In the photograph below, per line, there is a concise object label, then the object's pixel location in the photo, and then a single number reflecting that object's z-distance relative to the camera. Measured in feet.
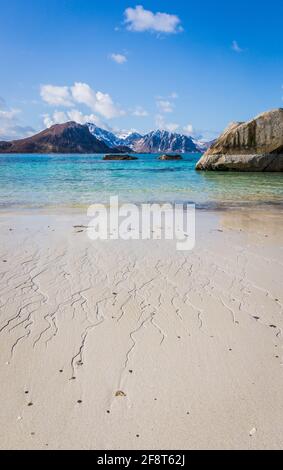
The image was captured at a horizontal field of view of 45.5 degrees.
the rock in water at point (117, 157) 265.95
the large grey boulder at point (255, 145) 109.19
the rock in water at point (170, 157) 274.32
